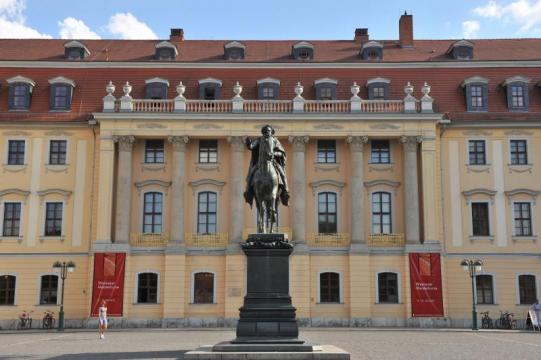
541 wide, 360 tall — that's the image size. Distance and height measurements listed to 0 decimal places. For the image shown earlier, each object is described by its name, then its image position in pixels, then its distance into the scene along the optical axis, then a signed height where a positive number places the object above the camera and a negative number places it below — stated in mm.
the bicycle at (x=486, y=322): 38750 -1466
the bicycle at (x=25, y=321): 38969 -1501
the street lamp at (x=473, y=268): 37188 +1408
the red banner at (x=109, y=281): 39156 +693
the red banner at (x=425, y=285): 39125 +532
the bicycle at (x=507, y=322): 38531 -1445
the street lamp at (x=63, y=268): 37531 +1361
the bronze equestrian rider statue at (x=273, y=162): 19762 +3664
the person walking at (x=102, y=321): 29339 -1118
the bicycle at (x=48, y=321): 38812 -1498
